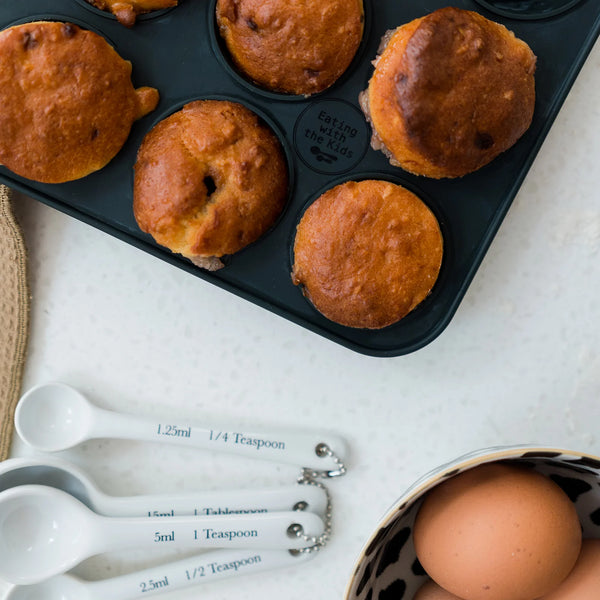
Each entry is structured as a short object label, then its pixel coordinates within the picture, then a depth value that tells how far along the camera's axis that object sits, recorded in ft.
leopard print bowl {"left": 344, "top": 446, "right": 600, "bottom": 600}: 1.53
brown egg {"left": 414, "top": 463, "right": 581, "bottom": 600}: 1.54
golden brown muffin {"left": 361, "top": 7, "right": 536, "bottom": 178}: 1.67
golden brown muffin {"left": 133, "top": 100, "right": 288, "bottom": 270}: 1.73
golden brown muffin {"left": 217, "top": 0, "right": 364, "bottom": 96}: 1.72
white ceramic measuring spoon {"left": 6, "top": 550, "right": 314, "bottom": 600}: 1.87
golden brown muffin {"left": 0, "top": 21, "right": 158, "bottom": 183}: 1.72
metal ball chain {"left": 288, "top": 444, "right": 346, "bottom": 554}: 1.89
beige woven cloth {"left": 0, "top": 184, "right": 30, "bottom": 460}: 1.86
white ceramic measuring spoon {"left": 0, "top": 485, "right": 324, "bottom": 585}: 1.84
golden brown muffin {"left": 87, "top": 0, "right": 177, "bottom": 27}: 1.74
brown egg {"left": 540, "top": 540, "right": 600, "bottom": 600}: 1.57
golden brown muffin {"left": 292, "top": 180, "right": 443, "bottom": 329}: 1.75
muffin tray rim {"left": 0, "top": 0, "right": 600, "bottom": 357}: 1.75
